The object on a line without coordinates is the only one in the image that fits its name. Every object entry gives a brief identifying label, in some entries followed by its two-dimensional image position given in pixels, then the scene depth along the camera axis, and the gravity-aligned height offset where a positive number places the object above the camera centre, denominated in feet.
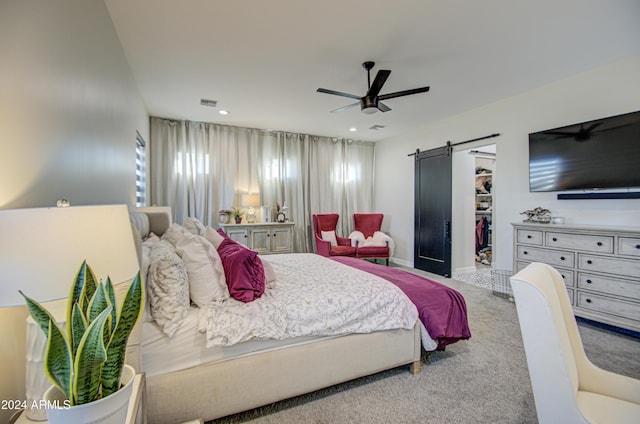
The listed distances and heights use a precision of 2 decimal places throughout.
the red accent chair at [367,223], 19.20 -0.99
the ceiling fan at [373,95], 9.11 +3.88
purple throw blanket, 6.66 -2.50
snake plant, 2.15 -1.05
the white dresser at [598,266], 8.34 -1.90
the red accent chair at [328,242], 16.57 -1.99
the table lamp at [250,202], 16.84 +0.44
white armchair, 3.16 -1.96
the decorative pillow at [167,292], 4.75 -1.44
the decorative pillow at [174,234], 6.76 -0.61
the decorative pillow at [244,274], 5.70 -1.37
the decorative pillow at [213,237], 7.49 -0.76
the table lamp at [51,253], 2.16 -0.37
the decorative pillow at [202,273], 5.42 -1.27
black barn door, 15.56 -0.15
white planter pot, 2.09 -1.56
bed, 4.75 -2.78
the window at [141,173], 12.05 +1.73
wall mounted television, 9.00 +1.88
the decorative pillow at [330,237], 17.55 -1.78
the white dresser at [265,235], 15.67 -1.52
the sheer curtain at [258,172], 15.44 +2.39
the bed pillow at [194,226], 9.14 -0.56
